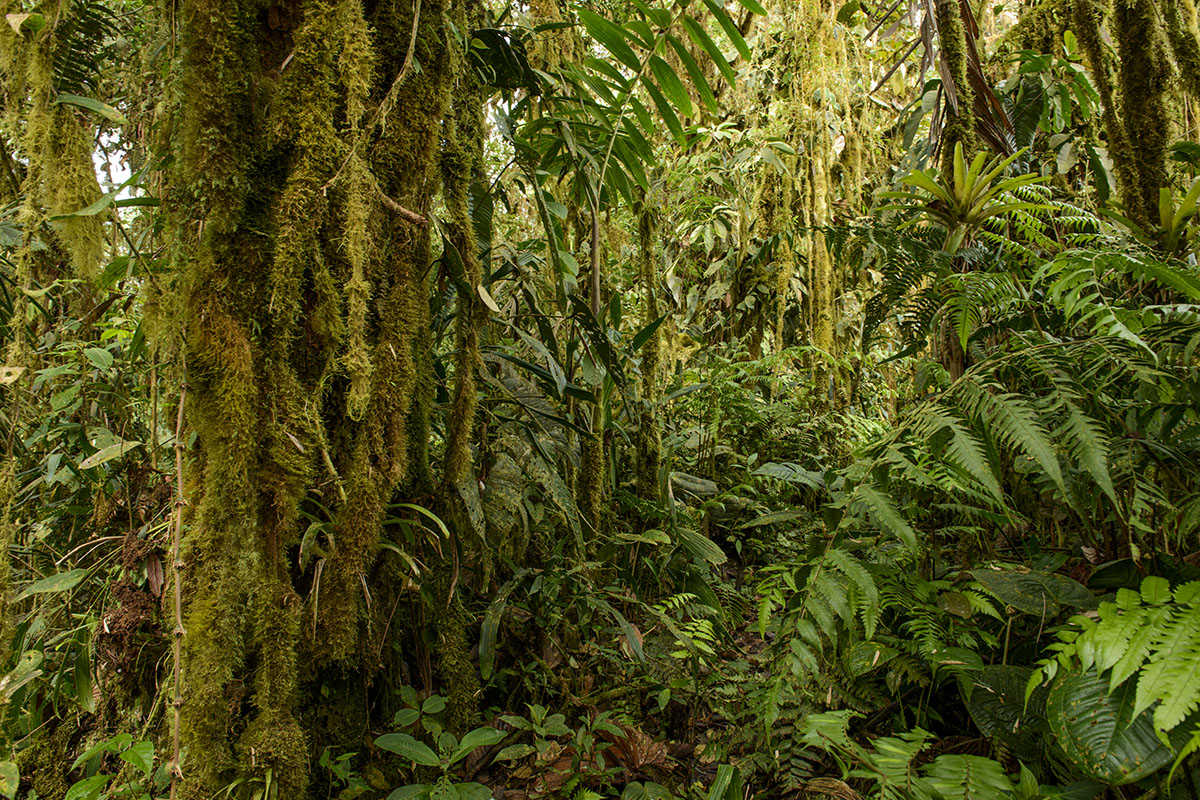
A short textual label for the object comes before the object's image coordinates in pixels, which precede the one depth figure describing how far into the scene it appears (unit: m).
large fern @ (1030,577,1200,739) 0.84
